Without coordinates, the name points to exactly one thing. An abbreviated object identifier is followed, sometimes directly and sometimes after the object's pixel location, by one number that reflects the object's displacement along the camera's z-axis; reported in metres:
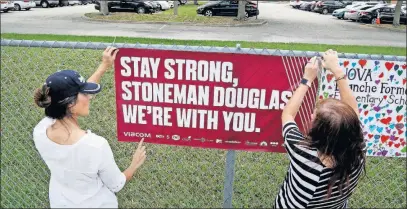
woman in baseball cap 2.03
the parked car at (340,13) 28.23
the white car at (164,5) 30.48
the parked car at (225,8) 24.58
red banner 2.76
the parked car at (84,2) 39.31
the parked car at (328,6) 34.53
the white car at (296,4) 43.47
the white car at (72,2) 36.47
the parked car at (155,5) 26.31
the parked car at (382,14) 24.22
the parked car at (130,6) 24.09
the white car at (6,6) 24.46
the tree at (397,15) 22.50
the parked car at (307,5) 39.41
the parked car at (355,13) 26.20
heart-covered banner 2.75
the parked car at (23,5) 26.56
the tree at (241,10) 21.83
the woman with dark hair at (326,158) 1.91
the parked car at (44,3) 32.47
